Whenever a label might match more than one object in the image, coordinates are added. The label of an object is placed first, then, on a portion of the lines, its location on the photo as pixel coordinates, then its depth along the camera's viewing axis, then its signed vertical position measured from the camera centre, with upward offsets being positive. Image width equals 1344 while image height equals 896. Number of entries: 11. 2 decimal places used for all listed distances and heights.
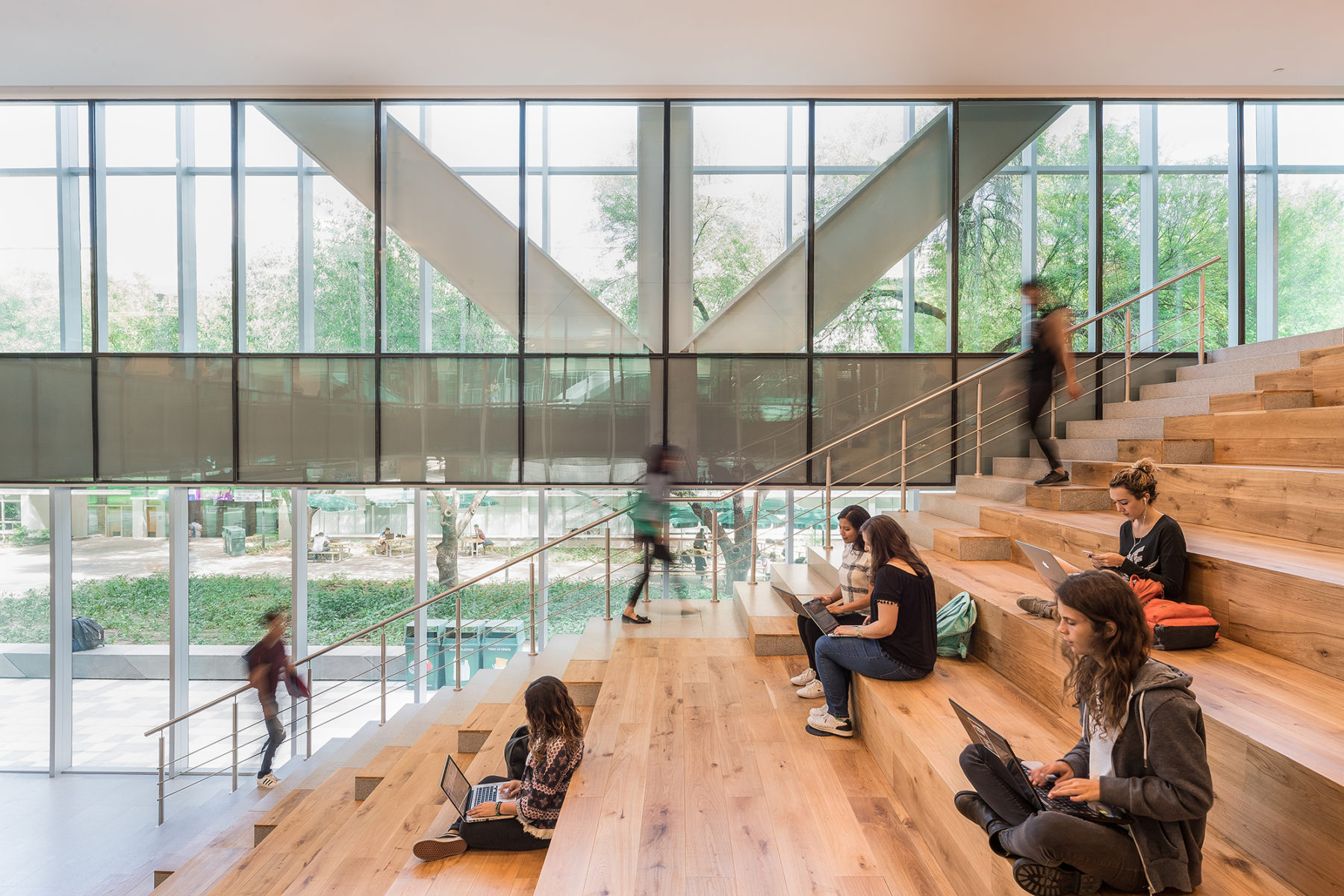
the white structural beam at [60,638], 7.30 -2.18
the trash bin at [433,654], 7.96 -2.59
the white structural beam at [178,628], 7.29 -2.09
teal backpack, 3.57 -1.01
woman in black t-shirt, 3.21 -0.86
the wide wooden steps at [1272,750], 1.71 -0.87
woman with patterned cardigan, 3.06 -1.64
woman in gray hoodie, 1.62 -0.85
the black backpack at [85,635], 7.33 -2.15
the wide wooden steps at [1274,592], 2.38 -0.59
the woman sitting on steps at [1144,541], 2.86 -0.44
